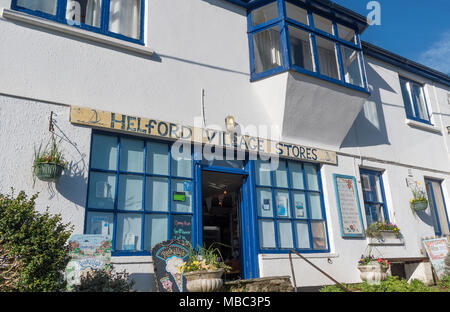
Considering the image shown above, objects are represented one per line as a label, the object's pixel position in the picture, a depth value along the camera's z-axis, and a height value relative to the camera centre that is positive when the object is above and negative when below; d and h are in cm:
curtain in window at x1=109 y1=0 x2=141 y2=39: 731 +471
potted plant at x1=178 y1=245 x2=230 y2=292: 570 +3
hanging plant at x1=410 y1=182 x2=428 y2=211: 1016 +168
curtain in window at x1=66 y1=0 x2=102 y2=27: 677 +452
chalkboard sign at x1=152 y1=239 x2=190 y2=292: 599 +19
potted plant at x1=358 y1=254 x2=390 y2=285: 816 -3
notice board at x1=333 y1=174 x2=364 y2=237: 880 +138
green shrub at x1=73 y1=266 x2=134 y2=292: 494 -6
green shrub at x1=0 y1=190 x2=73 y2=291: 469 +43
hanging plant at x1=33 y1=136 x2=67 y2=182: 552 +157
